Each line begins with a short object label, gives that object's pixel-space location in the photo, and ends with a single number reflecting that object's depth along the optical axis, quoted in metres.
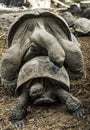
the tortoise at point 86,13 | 8.19
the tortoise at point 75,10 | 8.89
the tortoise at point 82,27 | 6.77
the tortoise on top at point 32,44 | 3.97
